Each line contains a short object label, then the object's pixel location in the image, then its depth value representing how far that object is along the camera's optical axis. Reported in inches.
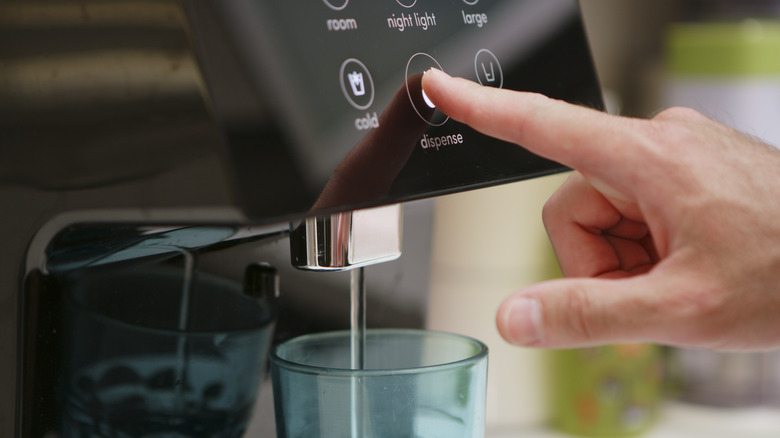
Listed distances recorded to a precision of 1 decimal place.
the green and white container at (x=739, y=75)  39.7
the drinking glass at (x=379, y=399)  22.7
